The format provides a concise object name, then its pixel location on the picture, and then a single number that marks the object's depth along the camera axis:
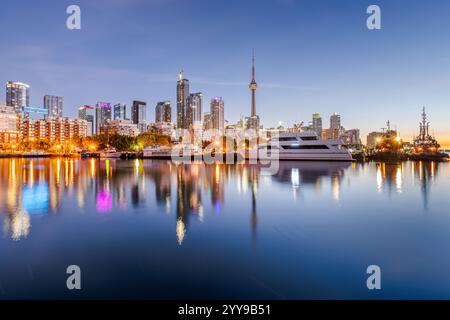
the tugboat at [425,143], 99.75
